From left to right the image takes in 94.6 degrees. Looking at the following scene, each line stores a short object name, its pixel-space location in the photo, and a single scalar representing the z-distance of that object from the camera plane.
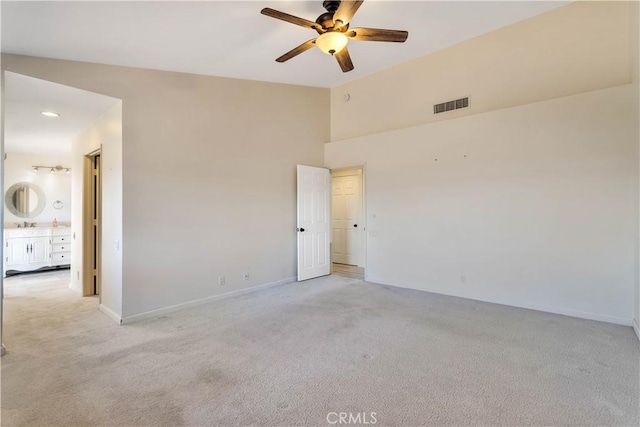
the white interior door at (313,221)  5.31
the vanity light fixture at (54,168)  6.69
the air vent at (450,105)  4.39
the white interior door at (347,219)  7.03
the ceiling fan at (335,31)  2.48
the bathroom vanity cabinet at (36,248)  5.97
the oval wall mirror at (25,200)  6.43
